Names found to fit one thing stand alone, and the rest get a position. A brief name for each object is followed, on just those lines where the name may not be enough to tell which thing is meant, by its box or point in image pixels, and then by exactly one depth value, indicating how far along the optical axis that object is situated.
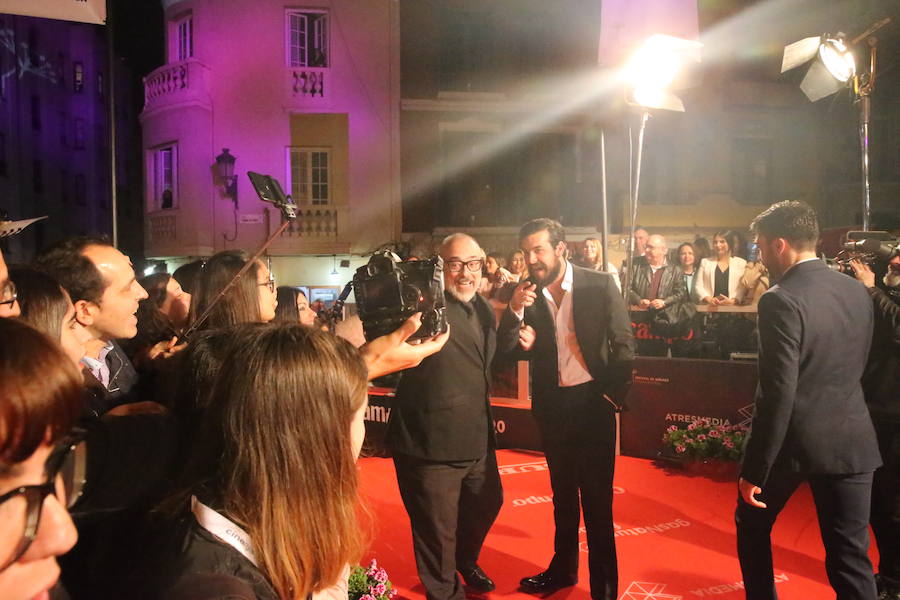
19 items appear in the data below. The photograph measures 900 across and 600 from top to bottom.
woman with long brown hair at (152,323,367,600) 1.17
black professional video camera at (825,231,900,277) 3.44
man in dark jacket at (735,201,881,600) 2.59
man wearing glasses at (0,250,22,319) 1.83
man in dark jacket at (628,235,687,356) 7.30
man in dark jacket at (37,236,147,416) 2.47
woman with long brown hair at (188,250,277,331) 2.96
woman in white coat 7.88
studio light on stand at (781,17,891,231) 4.54
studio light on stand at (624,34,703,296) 4.01
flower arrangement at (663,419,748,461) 5.45
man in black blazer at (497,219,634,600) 3.31
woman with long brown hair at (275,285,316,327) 4.08
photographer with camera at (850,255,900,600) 3.15
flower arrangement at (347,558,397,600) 2.90
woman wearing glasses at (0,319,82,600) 0.83
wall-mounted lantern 14.47
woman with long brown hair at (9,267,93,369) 1.94
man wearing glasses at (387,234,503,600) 3.11
